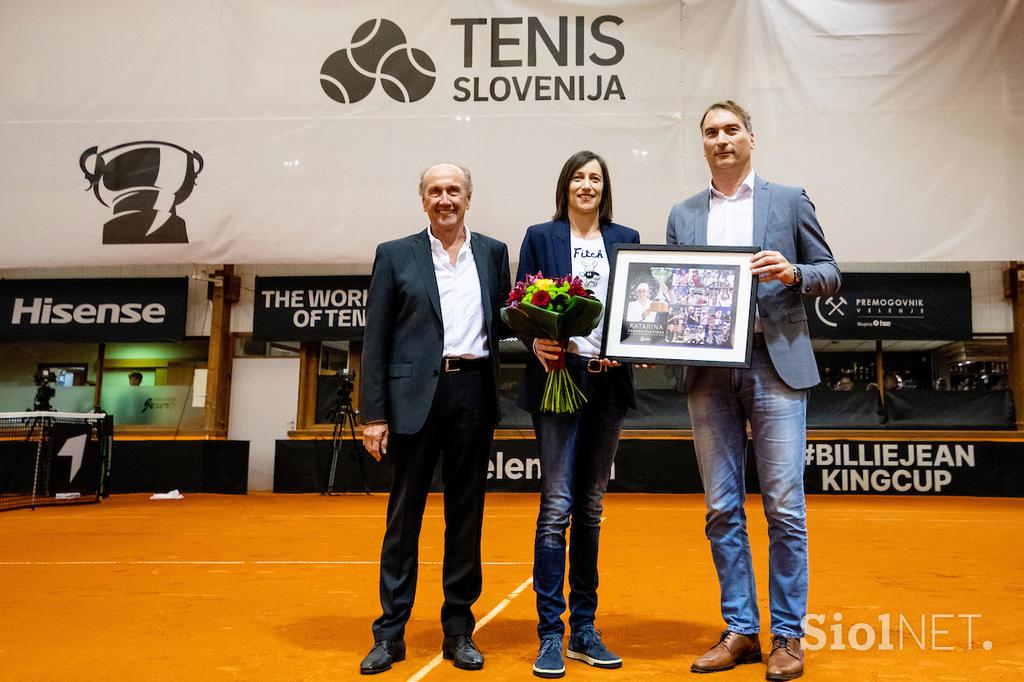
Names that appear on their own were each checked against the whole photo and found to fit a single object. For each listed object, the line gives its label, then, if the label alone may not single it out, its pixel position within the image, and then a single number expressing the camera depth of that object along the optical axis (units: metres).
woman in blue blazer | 2.24
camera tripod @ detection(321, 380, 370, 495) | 8.85
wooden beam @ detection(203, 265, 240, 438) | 10.02
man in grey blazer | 2.14
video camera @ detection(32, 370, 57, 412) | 8.30
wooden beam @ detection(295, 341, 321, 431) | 10.08
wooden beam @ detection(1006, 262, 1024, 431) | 9.20
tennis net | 7.74
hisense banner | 9.91
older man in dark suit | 2.29
